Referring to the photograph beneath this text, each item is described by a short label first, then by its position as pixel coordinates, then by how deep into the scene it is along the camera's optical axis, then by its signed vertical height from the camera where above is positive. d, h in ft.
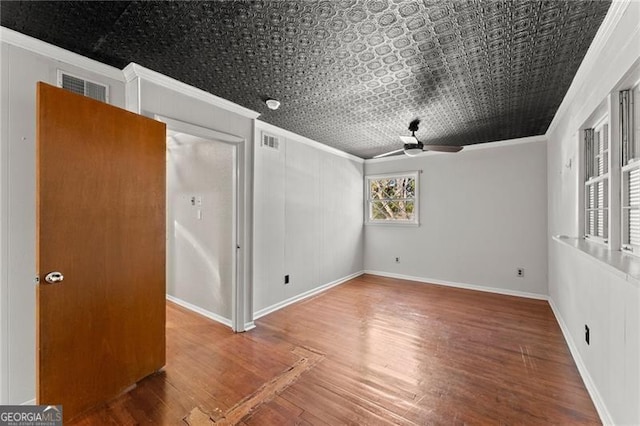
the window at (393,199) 17.10 +0.91
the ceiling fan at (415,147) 10.77 +2.69
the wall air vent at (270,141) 11.60 +3.16
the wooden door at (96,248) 5.25 -0.80
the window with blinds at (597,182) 6.62 +0.78
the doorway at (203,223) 10.11 -0.47
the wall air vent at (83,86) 6.15 +3.02
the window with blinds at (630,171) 5.27 +0.83
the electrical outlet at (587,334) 6.49 -3.01
